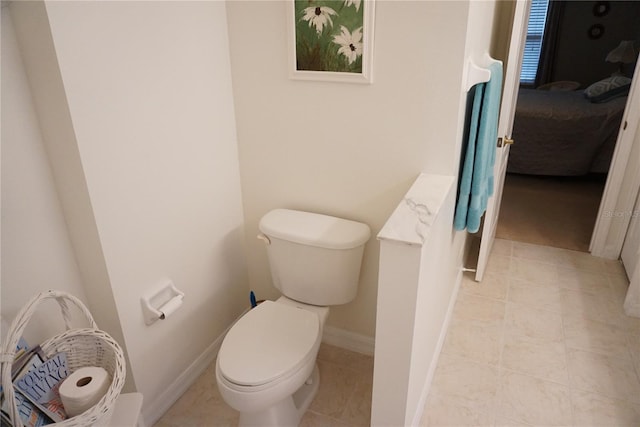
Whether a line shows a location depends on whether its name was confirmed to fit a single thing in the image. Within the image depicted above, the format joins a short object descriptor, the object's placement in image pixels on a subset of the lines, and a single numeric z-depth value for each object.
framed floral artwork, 1.57
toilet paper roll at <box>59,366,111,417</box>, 1.14
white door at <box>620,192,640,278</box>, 2.55
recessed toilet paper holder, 1.59
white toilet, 1.46
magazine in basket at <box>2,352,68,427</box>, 1.10
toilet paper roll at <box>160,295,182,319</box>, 1.60
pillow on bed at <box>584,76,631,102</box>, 4.28
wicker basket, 1.01
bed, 4.01
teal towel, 1.76
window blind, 6.07
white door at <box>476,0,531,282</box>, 2.07
